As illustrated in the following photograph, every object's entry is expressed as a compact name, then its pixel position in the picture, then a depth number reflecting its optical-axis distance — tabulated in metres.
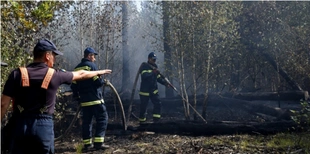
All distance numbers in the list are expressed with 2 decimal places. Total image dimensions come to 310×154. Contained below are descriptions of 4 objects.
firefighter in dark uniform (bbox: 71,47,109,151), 6.96
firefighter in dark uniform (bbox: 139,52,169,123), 9.62
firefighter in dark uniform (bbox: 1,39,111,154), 3.68
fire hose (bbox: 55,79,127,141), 7.61
